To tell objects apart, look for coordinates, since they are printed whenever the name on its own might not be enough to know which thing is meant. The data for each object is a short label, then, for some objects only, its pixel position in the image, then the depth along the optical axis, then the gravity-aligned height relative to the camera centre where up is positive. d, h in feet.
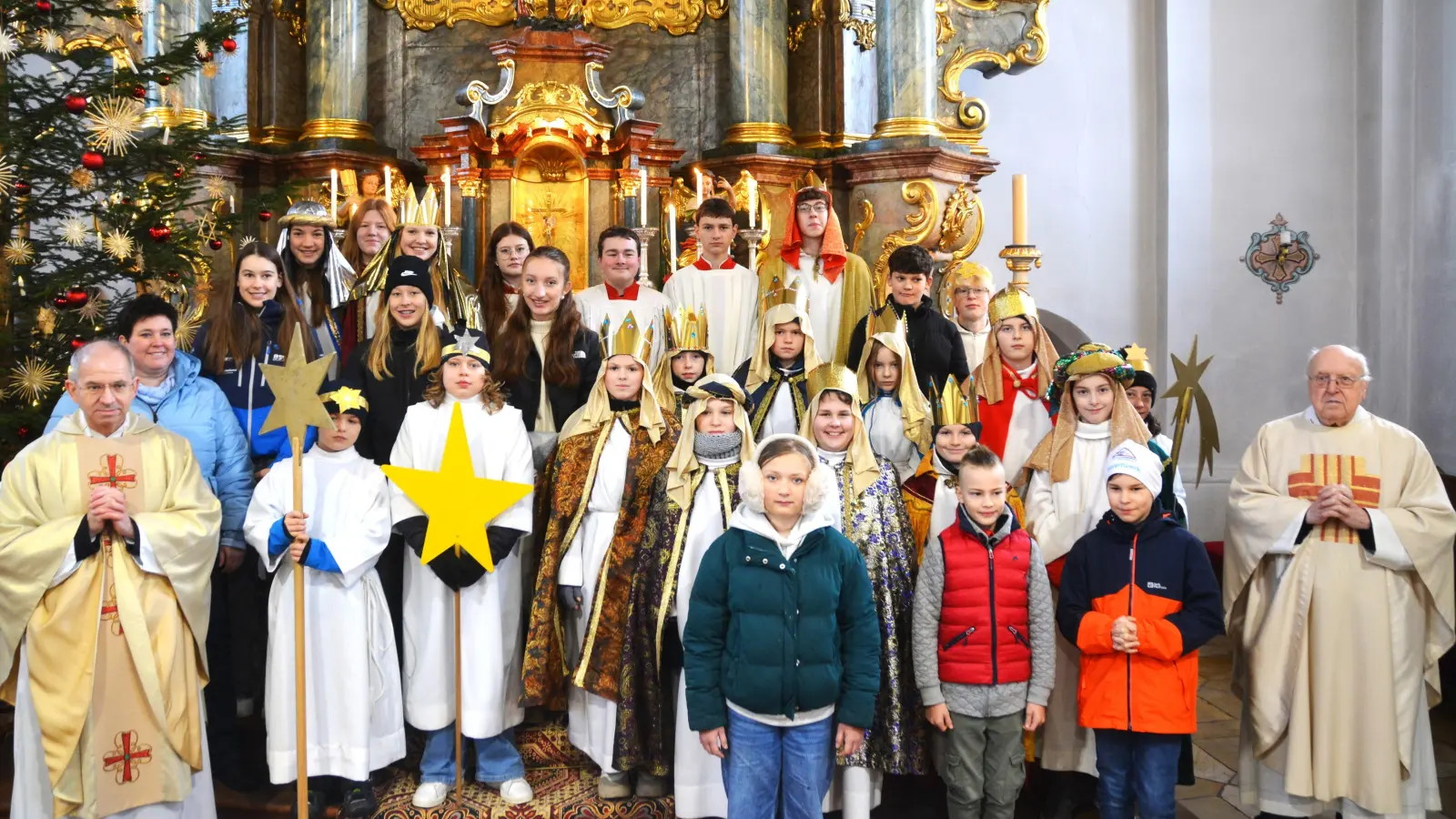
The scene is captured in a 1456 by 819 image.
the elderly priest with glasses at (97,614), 12.78 -2.42
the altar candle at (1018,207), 23.62 +3.68
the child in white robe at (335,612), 14.28 -2.69
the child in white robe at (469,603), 14.90 -2.71
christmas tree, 15.19 +2.76
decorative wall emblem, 32.01 +3.56
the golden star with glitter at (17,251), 15.12 +1.87
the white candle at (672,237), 24.34 +3.26
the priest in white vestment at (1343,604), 14.35 -2.71
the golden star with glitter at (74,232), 14.94 +2.09
